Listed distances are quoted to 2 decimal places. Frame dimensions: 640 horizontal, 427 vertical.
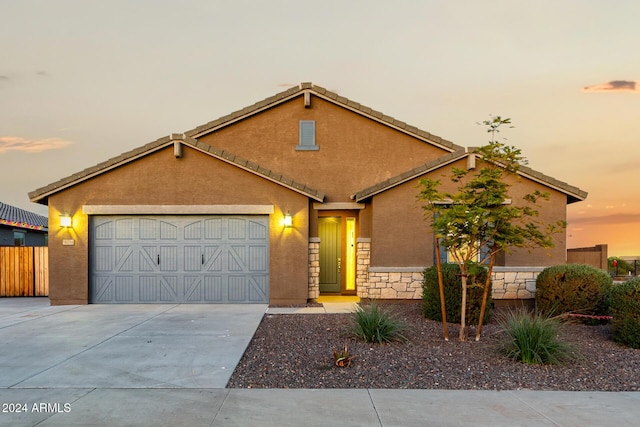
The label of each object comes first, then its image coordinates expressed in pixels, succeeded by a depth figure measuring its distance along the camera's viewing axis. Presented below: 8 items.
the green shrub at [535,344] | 6.50
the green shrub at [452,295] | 9.30
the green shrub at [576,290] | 9.41
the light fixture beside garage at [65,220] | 11.99
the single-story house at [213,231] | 12.05
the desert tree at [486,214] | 7.49
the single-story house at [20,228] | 21.31
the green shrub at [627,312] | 7.51
